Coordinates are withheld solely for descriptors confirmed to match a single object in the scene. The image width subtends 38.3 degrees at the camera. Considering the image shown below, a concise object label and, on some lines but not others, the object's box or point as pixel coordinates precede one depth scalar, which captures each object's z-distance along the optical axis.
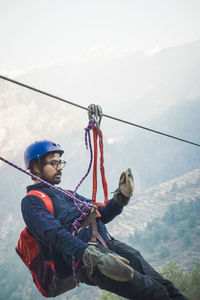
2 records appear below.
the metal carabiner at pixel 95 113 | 3.05
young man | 2.20
